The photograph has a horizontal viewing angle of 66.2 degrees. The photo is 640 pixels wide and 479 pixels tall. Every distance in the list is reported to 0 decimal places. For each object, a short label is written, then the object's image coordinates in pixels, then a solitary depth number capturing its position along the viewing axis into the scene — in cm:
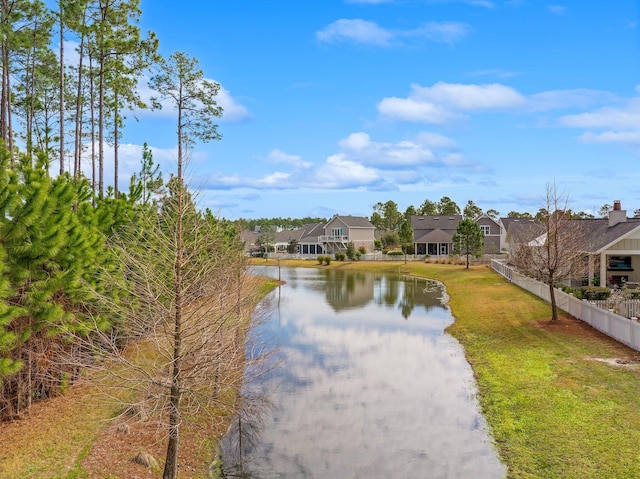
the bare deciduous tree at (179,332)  939
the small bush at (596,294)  2777
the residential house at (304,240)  8900
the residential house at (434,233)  7732
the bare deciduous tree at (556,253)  2430
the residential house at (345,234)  8412
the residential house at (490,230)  7630
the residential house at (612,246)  3125
